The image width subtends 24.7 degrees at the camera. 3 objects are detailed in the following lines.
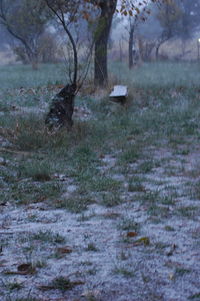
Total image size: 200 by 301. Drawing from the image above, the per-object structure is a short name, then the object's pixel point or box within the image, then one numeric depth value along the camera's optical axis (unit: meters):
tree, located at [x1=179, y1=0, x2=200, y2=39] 44.41
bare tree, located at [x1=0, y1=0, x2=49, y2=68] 28.92
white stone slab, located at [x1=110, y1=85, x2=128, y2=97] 11.31
